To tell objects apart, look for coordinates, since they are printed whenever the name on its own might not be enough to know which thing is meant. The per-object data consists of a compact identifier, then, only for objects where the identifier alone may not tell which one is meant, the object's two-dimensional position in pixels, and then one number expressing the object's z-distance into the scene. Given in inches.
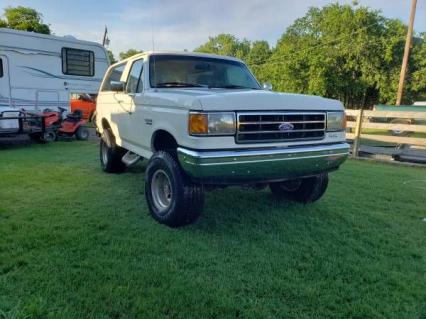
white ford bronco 131.5
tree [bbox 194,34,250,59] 2824.8
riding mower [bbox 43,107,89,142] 429.7
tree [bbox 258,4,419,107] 1349.7
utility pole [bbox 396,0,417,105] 761.6
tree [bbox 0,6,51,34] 1656.3
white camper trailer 479.2
